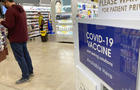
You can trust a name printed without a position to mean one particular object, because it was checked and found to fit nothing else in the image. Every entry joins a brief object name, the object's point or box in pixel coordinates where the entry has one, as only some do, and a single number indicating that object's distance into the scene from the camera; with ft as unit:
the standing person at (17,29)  8.23
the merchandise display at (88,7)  17.12
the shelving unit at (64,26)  22.53
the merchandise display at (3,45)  14.55
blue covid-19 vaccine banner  2.68
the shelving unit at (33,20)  30.49
